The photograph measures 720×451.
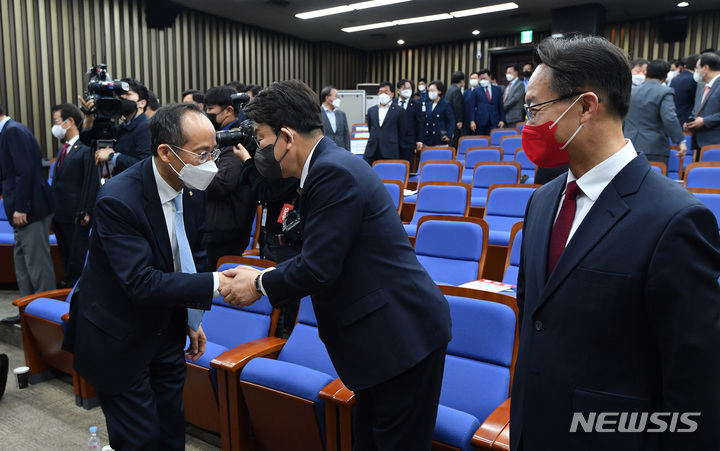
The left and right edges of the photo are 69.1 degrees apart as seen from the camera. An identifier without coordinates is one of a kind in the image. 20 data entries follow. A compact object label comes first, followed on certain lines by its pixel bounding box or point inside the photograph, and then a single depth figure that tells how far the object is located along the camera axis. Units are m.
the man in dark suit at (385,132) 6.89
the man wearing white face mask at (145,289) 1.52
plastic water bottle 2.26
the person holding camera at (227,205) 2.97
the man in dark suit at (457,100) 9.12
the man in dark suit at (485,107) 9.05
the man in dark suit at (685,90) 6.55
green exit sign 11.84
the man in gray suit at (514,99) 8.56
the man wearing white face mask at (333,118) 6.34
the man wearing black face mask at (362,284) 1.35
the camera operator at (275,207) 2.55
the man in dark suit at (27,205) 3.90
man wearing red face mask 0.91
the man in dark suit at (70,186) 3.82
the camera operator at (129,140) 3.16
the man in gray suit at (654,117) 4.68
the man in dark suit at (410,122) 7.12
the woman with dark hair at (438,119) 8.37
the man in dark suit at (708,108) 5.03
